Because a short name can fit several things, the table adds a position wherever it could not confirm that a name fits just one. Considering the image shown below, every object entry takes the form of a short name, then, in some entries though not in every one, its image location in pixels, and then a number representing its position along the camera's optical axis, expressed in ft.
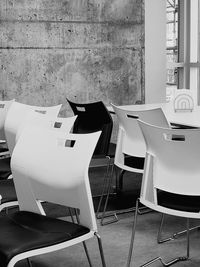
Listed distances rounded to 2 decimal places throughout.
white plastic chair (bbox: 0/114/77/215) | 9.30
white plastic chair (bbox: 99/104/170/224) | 11.06
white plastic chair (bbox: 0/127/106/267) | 7.00
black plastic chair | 13.29
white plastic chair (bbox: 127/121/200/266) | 8.07
